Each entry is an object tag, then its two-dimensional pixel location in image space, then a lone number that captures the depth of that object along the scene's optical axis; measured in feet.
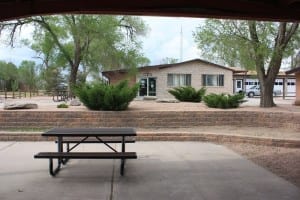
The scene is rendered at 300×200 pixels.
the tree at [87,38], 72.17
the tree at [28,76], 153.43
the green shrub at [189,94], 54.10
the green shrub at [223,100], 36.60
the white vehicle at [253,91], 118.04
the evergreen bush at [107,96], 33.05
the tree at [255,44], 42.19
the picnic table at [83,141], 15.56
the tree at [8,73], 155.12
